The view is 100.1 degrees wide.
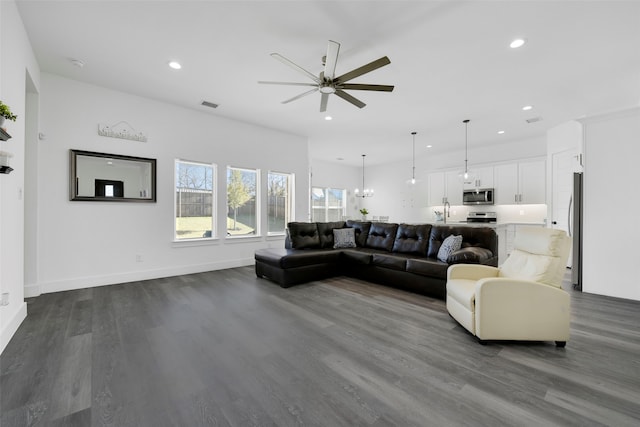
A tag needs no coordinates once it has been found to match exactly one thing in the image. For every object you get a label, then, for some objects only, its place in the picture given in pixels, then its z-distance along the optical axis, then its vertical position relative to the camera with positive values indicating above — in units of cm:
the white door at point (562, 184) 530 +59
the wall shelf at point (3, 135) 197 +56
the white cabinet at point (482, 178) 741 +95
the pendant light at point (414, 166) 747 +155
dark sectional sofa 368 -70
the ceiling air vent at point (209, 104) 469 +190
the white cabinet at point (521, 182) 661 +77
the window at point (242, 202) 563 +20
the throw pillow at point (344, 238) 519 -52
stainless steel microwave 729 +44
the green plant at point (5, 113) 193 +71
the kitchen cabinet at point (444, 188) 802 +74
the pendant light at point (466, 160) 682 +151
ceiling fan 255 +144
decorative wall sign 418 +127
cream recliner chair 229 -82
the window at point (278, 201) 624 +25
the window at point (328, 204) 972 +29
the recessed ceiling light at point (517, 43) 292 +187
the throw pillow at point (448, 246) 377 -50
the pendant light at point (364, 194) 923 +68
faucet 826 +3
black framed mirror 397 +52
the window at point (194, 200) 498 +20
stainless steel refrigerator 409 -30
